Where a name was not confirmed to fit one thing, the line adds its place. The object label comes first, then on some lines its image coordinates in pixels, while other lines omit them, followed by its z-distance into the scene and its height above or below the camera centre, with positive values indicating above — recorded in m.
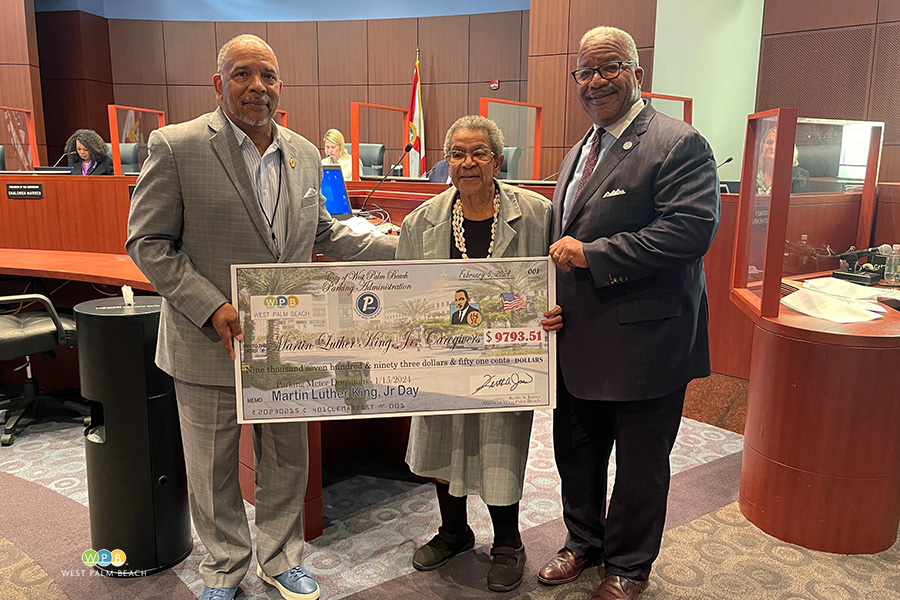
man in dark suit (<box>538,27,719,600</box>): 1.76 -0.26
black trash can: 2.16 -0.82
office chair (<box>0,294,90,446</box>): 3.20 -0.78
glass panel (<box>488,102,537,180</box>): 7.02 +0.44
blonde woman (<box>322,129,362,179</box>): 6.52 +0.27
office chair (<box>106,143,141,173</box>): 6.69 +0.16
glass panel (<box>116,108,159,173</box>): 7.39 +0.51
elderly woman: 1.86 -0.19
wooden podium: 2.28 -0.77
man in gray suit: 1.74 -0.20
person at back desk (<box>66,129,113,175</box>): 5.72 +0.16
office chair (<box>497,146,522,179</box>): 6.95 +0.16
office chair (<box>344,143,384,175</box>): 7.88 +0.22
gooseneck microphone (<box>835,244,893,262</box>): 3.37 -0.32
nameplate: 4.27 -0.11
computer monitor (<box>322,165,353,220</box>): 3.62 -0.07
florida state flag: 9.55 +0.78
